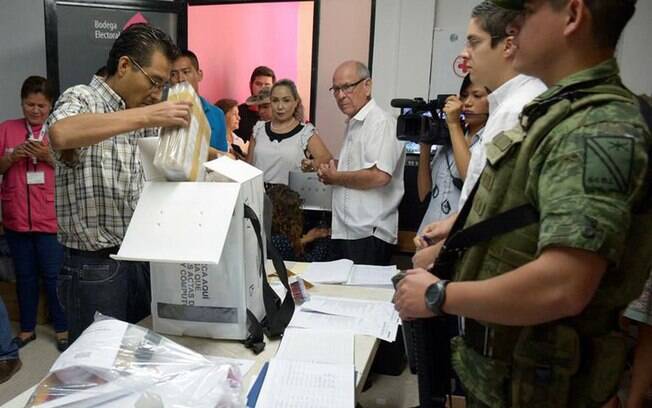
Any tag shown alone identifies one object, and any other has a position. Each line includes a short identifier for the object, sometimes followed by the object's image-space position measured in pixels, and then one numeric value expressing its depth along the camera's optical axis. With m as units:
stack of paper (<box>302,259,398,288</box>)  1.67
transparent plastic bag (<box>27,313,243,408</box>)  0.79
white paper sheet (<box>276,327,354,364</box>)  1.10
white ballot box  0.97
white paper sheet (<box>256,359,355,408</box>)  0.91
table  1.05
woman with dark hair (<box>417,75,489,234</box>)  1.98
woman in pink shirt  2.71
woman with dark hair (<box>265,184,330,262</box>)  2.15
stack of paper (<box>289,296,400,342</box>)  1.27
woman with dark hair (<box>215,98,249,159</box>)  3.46
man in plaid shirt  1.38
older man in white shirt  2.47
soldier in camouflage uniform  0.64
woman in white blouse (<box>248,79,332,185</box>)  2.75
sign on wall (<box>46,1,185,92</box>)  3.09
